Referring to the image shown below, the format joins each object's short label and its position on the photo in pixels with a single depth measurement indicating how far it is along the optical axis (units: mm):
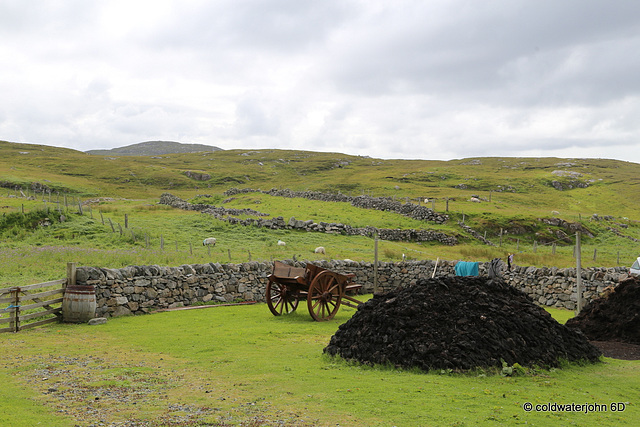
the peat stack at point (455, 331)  9484
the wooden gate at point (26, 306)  13297
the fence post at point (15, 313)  13344
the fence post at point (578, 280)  16328
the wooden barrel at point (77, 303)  14836
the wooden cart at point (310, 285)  16156
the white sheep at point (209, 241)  30266
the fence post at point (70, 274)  15180
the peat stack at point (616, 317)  13242
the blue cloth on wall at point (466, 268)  20500
